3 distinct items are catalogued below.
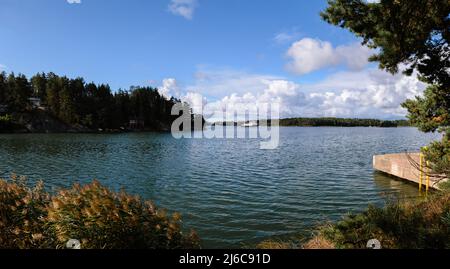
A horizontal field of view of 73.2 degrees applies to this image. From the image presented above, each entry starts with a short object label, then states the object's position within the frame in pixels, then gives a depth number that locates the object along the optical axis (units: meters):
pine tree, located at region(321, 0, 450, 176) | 8.18
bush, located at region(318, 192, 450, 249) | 7.04
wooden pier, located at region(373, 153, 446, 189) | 22.33
